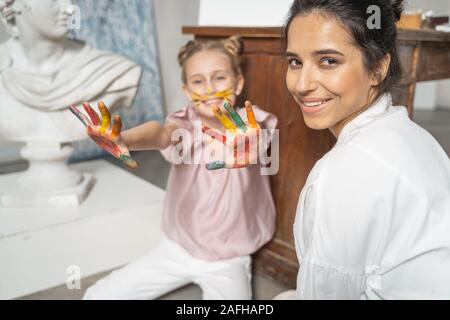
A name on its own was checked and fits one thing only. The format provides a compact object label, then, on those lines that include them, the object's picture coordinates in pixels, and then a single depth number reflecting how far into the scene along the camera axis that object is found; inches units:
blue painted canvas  56.8
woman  18.7
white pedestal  35.5
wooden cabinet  26.5
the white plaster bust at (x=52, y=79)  39.1
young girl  33.1
